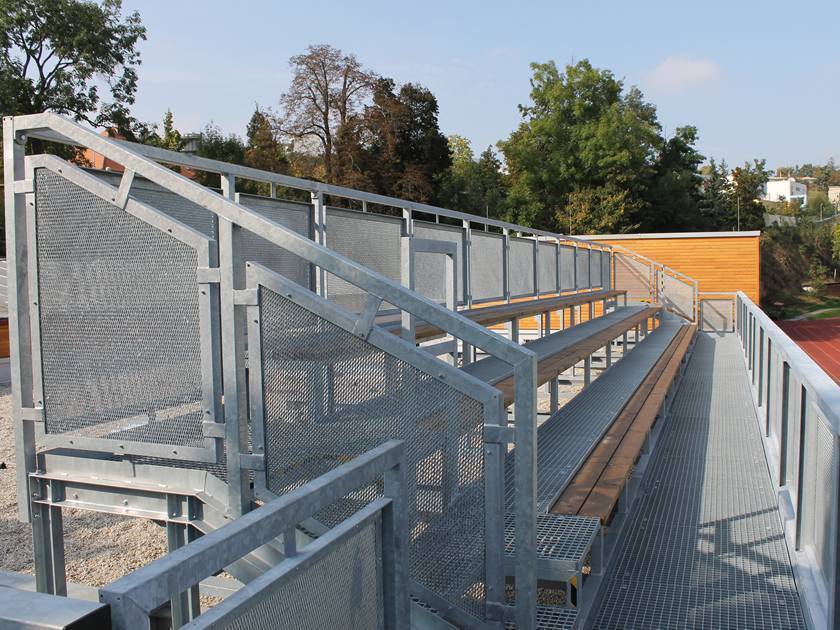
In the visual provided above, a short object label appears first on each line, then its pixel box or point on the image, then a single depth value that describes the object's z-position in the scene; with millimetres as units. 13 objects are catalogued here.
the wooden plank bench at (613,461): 3971
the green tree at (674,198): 46250
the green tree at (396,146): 38625
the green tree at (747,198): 50875
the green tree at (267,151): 38031
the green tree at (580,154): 44281
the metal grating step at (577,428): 4455
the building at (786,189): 148250
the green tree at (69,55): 24750
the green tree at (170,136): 39031
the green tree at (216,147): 41562
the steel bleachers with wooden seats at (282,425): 2639
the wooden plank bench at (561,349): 5914
